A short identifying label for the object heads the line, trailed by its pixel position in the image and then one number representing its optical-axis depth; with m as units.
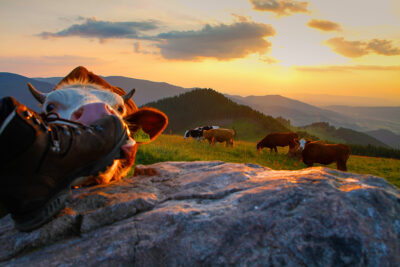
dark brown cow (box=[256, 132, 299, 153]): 16.55
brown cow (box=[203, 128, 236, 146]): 18.73
